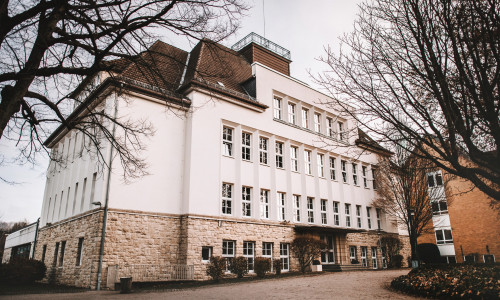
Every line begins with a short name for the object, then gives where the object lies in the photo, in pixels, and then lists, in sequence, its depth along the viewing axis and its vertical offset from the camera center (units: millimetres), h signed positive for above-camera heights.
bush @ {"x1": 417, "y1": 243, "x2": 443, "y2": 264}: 23766 -110
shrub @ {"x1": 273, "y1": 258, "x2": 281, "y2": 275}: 20125 -723
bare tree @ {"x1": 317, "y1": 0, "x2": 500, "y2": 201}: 7977 +4352
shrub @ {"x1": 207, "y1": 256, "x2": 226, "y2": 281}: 16391 -645
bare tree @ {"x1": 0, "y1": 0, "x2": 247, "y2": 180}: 7018 +4610
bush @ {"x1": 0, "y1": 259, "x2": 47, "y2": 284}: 18000 -862
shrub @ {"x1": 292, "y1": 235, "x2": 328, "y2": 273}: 20922 +249
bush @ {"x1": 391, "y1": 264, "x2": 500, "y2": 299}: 9117 -898
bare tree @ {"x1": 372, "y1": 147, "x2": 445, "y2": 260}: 24891 +4169
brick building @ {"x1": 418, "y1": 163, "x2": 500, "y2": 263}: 33406 +2221
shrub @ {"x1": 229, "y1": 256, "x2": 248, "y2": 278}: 17525 -643
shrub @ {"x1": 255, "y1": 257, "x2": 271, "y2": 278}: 18016 -696
